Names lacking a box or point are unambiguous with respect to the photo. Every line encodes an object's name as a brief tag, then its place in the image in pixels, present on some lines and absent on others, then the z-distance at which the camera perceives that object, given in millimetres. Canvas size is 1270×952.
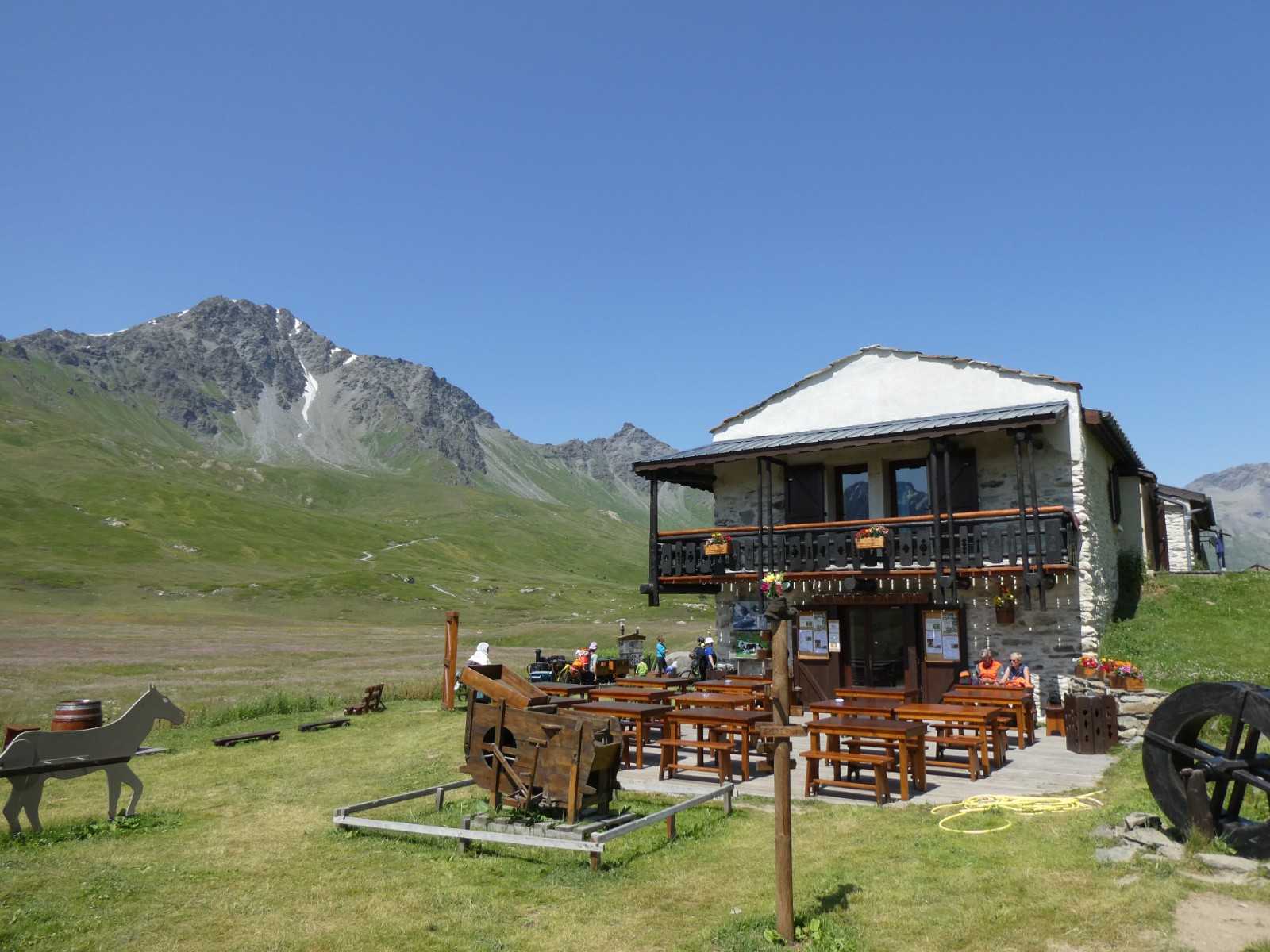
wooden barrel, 10719
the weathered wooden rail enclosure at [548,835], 7914
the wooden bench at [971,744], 11570
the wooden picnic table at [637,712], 12320
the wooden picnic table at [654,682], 16188
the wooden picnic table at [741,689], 14852
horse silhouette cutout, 9289
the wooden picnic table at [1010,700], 14148
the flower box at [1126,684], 15641
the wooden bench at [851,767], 10305
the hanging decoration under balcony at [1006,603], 18141
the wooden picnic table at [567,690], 16078
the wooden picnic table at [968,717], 12039
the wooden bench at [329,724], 17531
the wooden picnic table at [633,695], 14797
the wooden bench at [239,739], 15867
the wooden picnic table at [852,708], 12438
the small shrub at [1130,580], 21656
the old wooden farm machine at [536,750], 8711
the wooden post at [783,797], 6008
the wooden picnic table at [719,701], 13391
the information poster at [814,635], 20594
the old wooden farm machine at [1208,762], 7109
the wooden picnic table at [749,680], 16545
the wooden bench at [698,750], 11711
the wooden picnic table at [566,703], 13723
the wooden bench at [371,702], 19922
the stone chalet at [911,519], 18172
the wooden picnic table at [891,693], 14811
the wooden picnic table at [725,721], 11883
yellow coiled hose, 9641
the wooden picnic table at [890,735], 10516
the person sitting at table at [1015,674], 16500
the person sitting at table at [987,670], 16953
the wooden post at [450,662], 20672
